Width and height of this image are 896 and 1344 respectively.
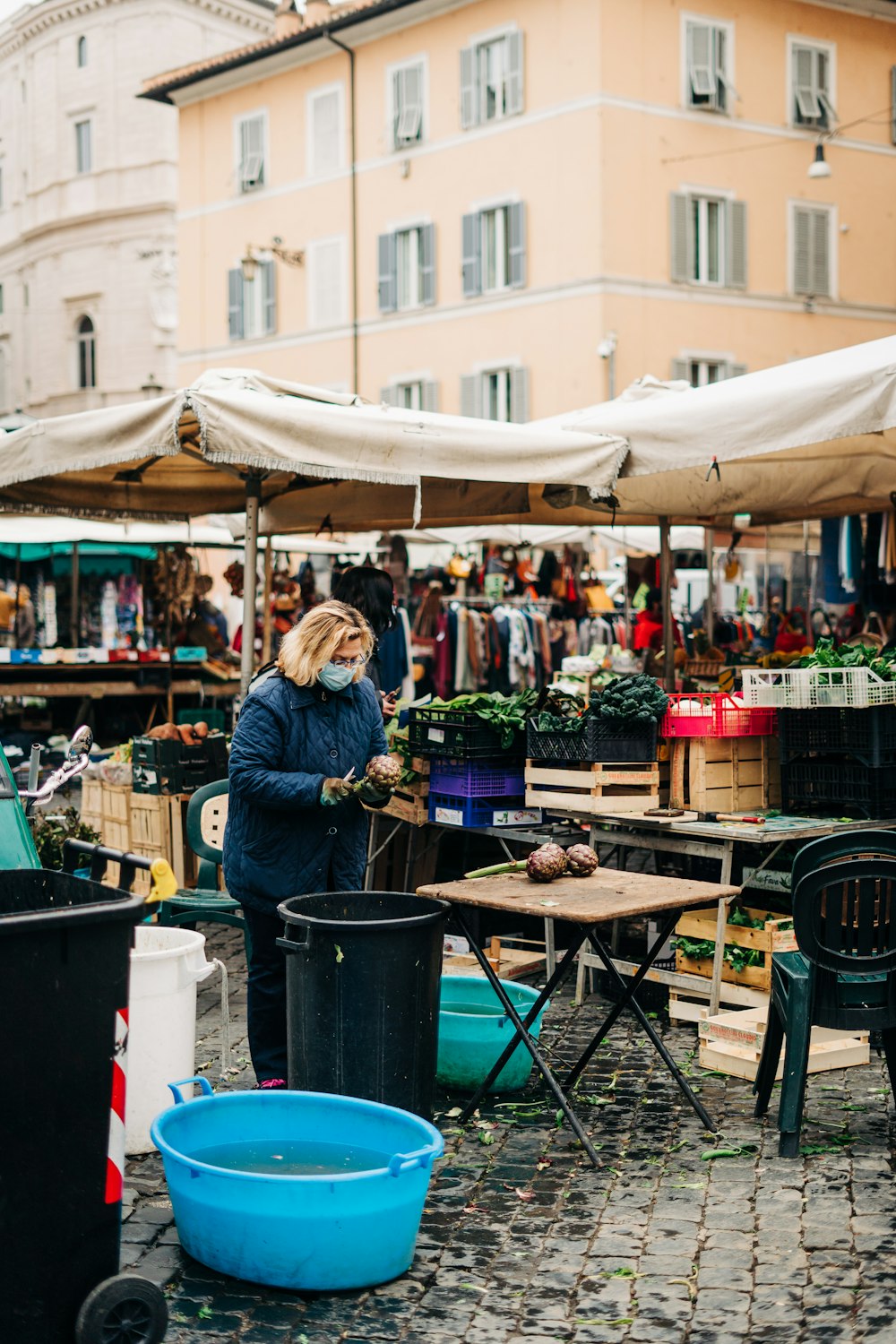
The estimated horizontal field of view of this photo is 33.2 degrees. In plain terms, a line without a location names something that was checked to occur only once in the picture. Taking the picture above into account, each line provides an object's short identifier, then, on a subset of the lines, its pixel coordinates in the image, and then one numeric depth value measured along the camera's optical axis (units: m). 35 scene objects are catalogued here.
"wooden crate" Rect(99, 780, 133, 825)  8.95
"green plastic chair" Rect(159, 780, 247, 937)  6.86
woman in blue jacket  5.15
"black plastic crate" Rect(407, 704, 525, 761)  6.99
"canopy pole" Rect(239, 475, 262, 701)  7.84
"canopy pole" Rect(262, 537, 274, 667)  11.61
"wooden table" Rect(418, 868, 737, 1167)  4.76
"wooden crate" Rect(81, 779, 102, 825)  9.27
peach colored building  24.41
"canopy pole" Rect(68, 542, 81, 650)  17.27
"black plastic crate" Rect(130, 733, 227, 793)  8.52
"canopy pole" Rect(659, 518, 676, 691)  10.62
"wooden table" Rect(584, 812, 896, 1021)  6.15
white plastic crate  6.35
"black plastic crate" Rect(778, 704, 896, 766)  6.39
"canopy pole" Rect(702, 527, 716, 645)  12.62
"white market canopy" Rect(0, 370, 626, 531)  6.96
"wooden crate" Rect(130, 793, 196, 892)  8.55
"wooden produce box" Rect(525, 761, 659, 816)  6.68
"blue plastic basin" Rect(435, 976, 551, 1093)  5.51
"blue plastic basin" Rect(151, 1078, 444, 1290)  3.79
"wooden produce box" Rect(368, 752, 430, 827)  7.30
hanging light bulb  23.97
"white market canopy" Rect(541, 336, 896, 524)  6.91
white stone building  36.97
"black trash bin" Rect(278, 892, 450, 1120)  4.62
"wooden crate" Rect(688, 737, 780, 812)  6.72
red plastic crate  6.77
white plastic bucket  4.99
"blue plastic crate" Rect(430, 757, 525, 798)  7.00
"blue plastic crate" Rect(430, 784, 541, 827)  7.02
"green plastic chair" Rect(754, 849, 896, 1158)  4.93
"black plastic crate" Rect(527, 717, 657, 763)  6.69
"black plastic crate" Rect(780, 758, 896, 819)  6.46
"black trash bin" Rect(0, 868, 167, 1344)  3.30
